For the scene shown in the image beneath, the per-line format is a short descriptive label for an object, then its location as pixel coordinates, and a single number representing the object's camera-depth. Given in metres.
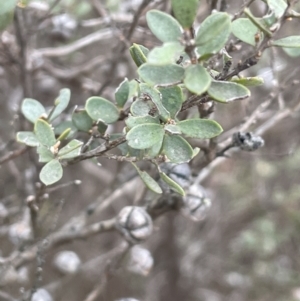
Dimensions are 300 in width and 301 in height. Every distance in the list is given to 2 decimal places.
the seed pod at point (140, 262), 0.39
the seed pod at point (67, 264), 0.43
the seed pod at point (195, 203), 0.33
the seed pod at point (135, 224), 0.33
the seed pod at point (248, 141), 0.31
